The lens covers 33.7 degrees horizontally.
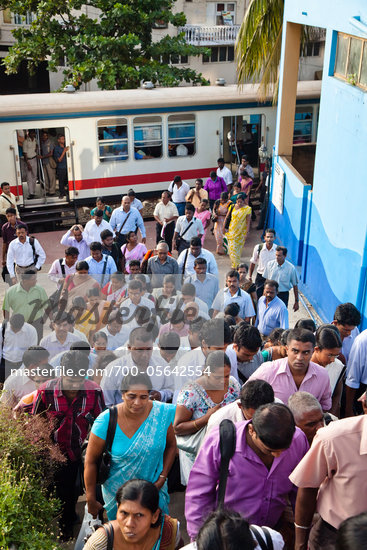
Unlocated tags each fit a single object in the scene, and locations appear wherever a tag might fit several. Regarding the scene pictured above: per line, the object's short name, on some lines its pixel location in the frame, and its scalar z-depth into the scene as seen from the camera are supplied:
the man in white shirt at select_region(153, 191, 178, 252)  10.23
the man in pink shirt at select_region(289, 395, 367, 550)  2.85
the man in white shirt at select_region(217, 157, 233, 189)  13.03
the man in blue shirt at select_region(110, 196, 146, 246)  9.59
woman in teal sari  3.59
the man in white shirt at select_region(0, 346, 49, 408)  4.75
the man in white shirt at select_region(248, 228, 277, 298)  8.15
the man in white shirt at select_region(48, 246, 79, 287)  7.29
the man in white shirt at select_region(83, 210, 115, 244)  8.79
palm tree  11.84
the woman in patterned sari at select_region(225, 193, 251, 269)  9.90
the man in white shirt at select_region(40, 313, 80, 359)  5.69
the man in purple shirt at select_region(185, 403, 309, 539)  3.04
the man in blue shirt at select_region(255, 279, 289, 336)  6.38
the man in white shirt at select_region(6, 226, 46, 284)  7.97
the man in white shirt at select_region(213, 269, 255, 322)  6.61
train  12.14
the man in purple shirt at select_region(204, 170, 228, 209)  12.48
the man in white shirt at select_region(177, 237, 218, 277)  7.45
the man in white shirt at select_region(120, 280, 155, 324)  6.48
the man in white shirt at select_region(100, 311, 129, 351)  6.09
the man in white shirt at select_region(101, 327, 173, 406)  4.83
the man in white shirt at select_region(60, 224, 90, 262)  8.21
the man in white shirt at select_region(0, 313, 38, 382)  5.88
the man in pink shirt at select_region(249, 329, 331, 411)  4.14
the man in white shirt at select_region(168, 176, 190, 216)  11.77
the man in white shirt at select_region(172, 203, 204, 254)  9.26
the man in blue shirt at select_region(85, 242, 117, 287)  7.44
